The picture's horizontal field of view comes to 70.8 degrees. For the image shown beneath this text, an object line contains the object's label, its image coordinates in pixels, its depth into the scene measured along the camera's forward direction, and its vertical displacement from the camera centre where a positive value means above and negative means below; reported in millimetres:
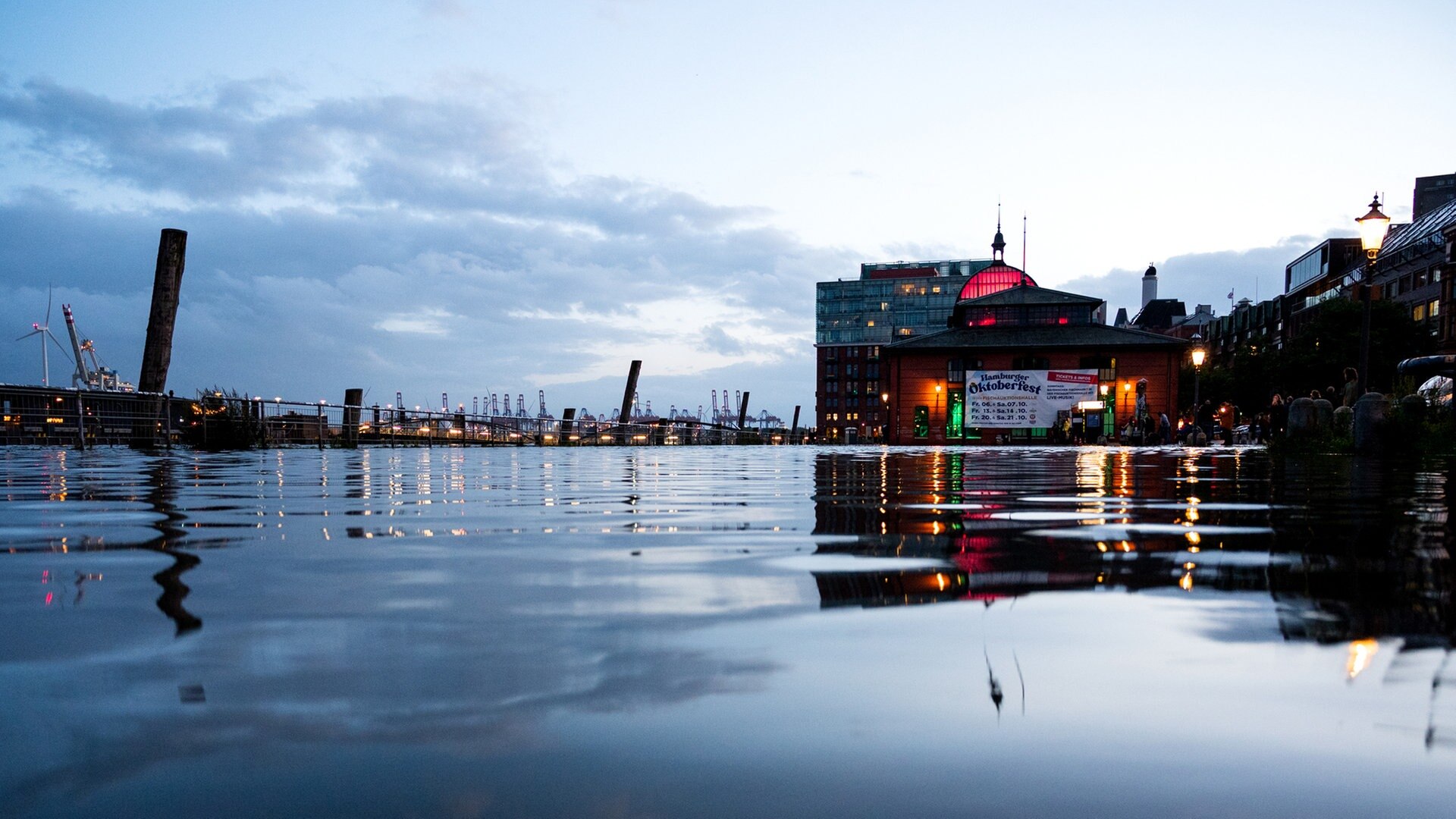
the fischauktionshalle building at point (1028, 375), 54156 +2933
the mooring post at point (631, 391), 40094 +1459
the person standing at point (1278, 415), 23641 +342
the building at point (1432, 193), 80250 +18847
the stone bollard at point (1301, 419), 17688 +181
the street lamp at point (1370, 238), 14781 +2788
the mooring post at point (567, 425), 34719 +87
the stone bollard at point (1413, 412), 14405 +263
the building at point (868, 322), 145625 +15559
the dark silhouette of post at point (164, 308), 16703 +1966
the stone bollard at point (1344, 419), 17406 +172
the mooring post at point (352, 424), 23734 +85
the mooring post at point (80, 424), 18203 +52
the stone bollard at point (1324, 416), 17828 +250
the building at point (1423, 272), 60125 +10198
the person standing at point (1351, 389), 17656 +714
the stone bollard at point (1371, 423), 14109 +92
